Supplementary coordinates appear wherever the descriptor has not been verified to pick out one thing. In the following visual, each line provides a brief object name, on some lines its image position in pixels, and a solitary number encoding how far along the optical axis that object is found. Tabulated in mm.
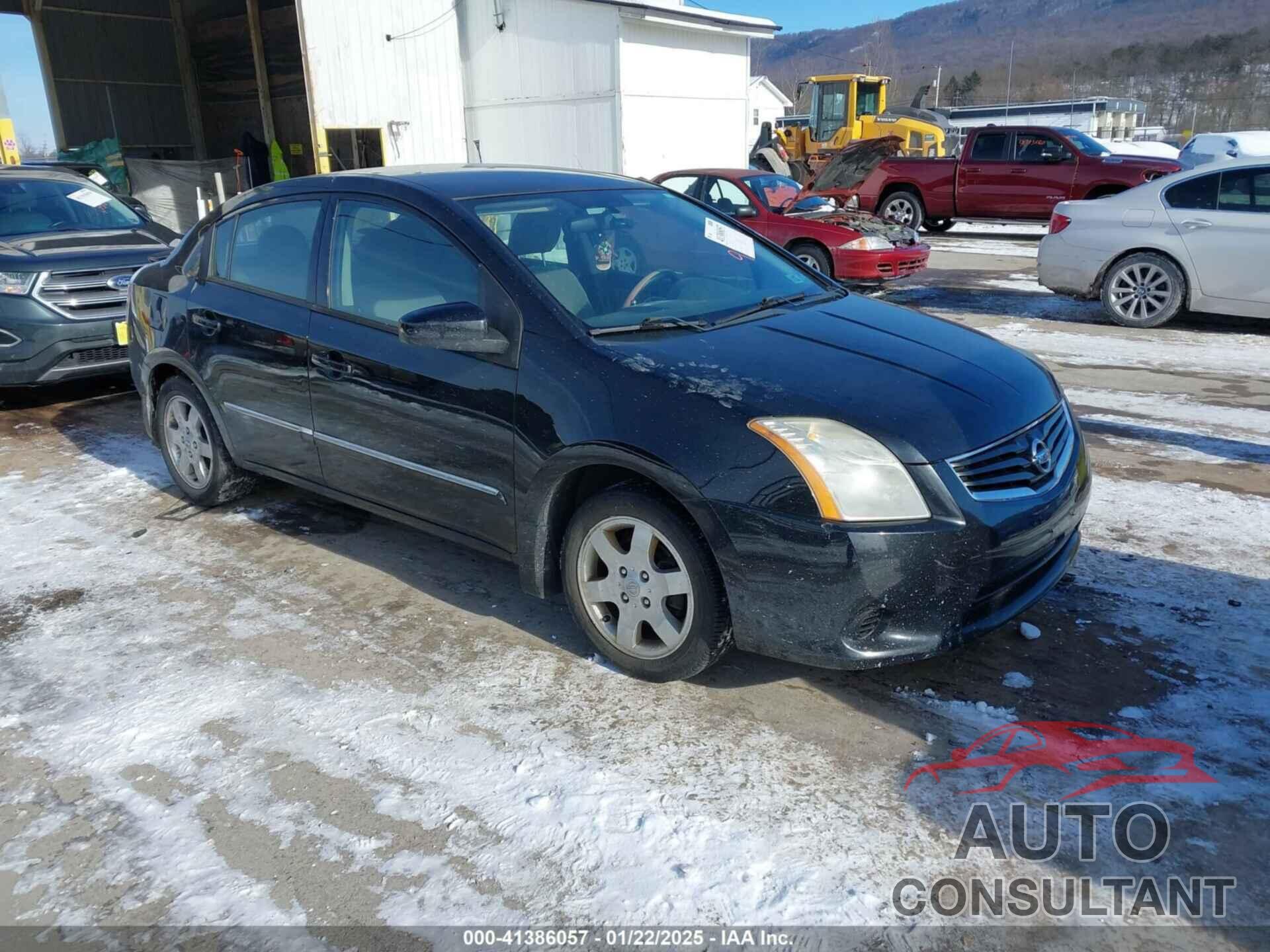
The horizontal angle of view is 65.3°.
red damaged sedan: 11055
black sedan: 3018
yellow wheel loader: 25625
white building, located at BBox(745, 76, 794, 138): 65869
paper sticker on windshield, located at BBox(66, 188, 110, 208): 8586
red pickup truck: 15766
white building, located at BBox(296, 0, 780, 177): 18469
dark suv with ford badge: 7059
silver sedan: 8742
